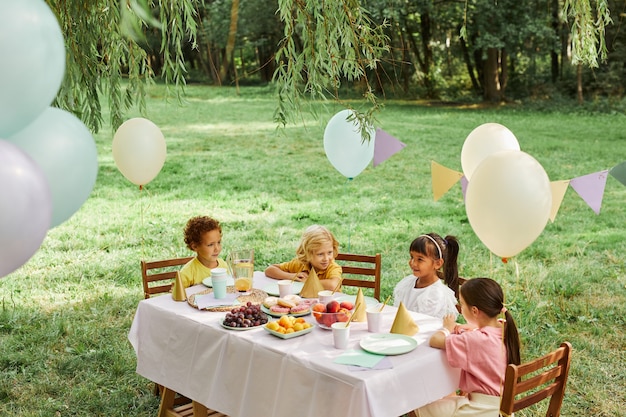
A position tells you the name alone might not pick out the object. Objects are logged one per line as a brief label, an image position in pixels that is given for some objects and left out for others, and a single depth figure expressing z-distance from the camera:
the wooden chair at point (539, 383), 2.66
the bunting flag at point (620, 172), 3.87
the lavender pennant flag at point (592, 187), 4.34
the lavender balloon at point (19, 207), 1.66
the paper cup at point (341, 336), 3.15
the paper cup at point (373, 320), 3.37
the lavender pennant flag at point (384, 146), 5.16
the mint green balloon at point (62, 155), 2.03
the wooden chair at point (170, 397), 4.03
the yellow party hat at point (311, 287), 3.93
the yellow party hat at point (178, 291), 3.93
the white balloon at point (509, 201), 3.22
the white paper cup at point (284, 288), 3.91
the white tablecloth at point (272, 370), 2.92
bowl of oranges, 3.29
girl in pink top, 3.13
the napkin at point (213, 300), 3.80
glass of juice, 3.91
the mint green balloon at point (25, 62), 1.76
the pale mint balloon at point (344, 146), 5.14
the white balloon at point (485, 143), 4.25
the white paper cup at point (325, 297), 3.71
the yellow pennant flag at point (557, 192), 3.86
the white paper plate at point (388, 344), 3.09
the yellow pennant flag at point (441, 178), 4.52
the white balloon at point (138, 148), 5.18
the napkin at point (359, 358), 2.98
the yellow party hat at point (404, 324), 3.32
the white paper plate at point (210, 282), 4.20
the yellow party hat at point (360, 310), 3.50
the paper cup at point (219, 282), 3.89
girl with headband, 3.96
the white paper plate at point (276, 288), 4.05
